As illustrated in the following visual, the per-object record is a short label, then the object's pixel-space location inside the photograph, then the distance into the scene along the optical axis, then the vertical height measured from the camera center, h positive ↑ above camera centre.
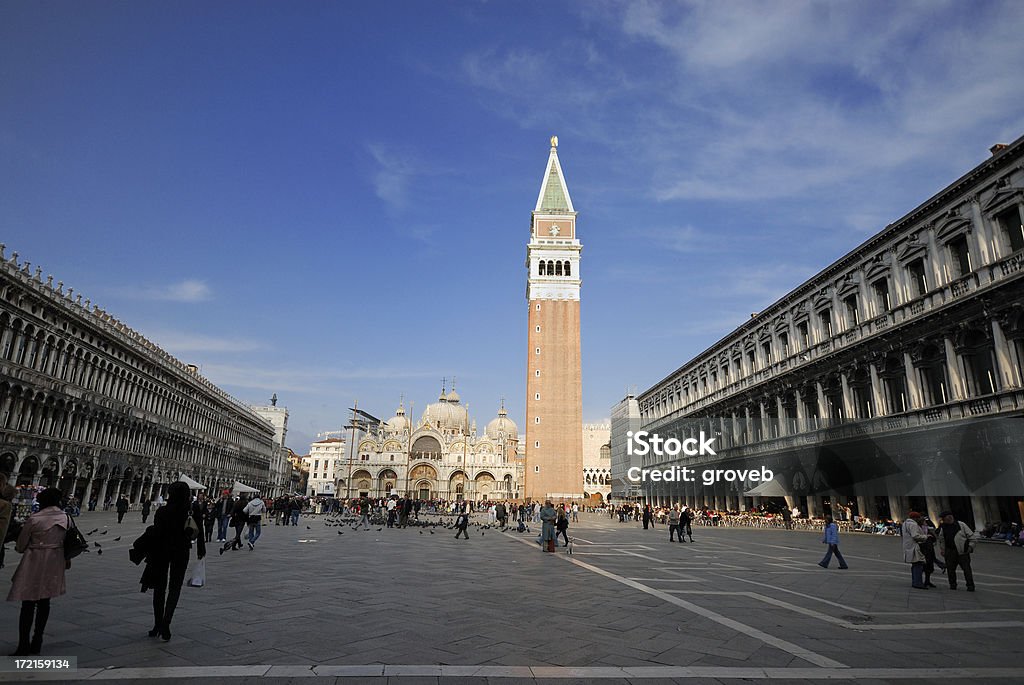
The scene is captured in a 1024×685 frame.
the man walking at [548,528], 17.64 -0.78
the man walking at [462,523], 22.85 -0.87
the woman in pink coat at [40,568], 5.10 -0.66
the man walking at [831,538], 13.74 -0.71
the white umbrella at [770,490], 34.97 +0.94
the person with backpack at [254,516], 16.08 -0.53
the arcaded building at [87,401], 27.91 +5.46
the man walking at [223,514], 17.22 -0.54
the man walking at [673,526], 22.10 -0.81
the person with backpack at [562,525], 18.48 -0.70
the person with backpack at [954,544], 10.57 -0.60
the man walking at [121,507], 24.66 -0.55
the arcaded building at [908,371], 20.53 +5.99
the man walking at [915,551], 10.66 -0.76
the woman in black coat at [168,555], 5.94 -0.60
